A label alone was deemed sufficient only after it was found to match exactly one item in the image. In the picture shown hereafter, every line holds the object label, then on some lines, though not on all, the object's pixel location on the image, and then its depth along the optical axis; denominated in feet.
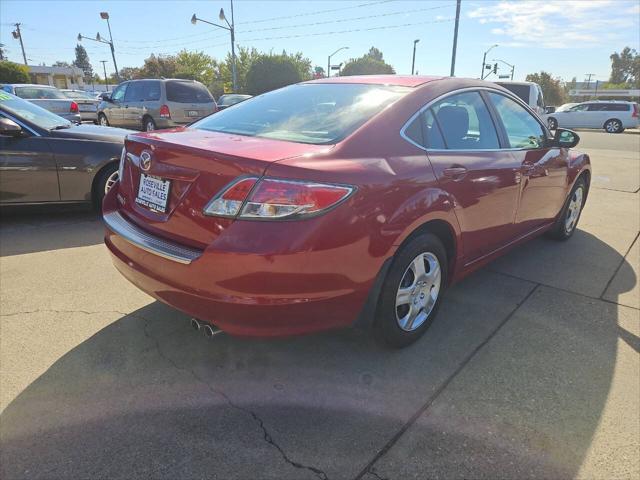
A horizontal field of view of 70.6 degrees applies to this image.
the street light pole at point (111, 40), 129.29
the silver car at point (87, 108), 56.59
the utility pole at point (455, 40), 90.58
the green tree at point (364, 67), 214.69
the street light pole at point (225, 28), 103.65
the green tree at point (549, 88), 210.59
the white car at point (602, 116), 86.58
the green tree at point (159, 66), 211.82
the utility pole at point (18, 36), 207.10
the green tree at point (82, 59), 420.11
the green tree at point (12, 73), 133.33
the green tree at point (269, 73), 142.72
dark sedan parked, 15.92
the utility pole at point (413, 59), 174.54
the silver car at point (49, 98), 47.52
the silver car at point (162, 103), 39.83
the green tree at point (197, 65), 205.25
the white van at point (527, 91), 41.22
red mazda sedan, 6.66
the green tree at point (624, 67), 375.66
